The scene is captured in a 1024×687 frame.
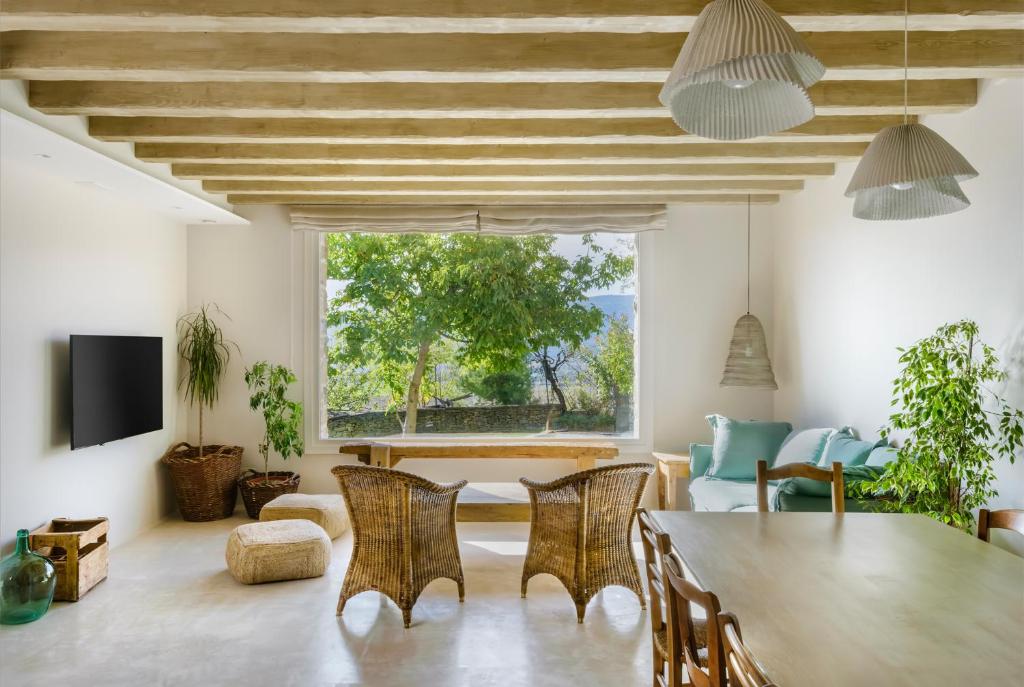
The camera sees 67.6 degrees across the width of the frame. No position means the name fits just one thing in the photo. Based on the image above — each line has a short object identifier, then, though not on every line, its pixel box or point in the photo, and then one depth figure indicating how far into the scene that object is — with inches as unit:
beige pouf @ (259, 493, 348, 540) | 202.7
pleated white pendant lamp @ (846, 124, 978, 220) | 83.9
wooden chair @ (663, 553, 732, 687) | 55.7
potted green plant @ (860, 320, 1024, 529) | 124.1
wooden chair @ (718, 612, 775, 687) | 50.2
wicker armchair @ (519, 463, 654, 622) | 151.1
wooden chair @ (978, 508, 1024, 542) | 95.0
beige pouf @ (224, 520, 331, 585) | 170.7
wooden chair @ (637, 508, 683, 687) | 71.0
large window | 254.7
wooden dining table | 58.6
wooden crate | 158.6
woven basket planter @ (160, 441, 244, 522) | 230.2
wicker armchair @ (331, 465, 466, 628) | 147.3
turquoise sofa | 149.6
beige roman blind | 245.6
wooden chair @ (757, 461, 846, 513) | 124.7
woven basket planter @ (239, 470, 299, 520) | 233.5
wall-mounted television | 180.5
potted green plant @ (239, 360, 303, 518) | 234.5
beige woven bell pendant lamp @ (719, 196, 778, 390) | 236.2
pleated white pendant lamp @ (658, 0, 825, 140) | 64.8
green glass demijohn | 144.6
